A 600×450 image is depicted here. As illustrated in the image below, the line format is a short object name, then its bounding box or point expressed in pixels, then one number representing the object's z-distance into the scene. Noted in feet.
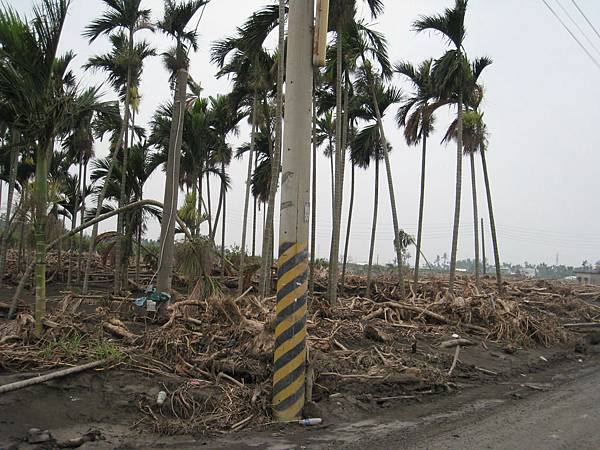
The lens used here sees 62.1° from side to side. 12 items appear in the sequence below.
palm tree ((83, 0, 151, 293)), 49.90
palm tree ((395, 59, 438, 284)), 58.29
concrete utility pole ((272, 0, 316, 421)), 20.01
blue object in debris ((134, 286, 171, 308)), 30.81
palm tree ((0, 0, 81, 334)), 21.13
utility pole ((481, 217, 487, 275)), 134.59
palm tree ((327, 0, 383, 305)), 42.73
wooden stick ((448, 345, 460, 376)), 28.04
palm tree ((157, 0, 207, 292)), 32.14
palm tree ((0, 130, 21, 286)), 46.82
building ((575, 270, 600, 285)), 124.62
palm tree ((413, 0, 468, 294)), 51.52
